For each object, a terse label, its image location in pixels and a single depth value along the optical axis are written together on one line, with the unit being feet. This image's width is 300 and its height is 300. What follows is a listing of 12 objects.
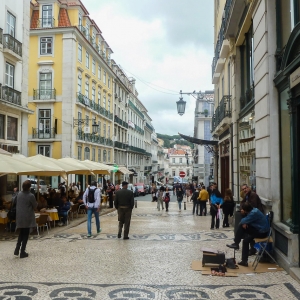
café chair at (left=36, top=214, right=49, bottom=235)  40.61
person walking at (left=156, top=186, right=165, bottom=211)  75.00
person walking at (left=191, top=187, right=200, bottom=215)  66.90
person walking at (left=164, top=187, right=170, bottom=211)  73.21
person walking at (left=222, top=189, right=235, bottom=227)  45.18
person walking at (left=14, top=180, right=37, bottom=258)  28.09
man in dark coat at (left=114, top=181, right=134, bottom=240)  36.32
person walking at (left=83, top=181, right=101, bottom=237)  38.70
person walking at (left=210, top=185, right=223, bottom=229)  45.11
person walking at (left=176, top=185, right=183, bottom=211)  75.02
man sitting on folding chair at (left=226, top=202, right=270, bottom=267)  25.46
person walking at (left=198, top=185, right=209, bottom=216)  61.21
